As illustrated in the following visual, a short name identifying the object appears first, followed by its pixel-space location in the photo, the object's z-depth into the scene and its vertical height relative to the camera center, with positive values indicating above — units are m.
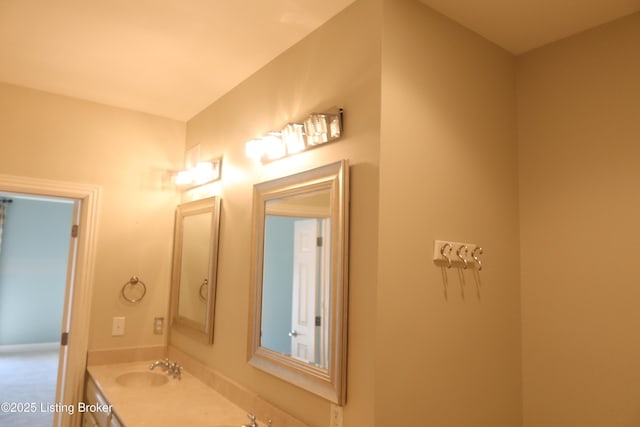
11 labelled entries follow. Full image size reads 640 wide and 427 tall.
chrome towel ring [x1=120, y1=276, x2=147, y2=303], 2.87 -0.23
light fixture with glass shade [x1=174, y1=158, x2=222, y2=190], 2.61 +0.52
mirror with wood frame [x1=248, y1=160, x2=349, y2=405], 1.55 -0.09
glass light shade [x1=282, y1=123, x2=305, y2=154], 1.85 +0.53
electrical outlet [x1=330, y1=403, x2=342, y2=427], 1.49 -0.56
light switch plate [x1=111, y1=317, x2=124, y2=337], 2.81 -0.50
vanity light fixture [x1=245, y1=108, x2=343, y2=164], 1.67 +0.53
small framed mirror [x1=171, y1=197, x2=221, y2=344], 2.48 -0.09
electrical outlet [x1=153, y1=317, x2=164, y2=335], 2.96 -0.51
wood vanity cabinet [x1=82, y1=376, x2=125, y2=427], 2.02 -0.85
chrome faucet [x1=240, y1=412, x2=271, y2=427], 1.76 -0.70
